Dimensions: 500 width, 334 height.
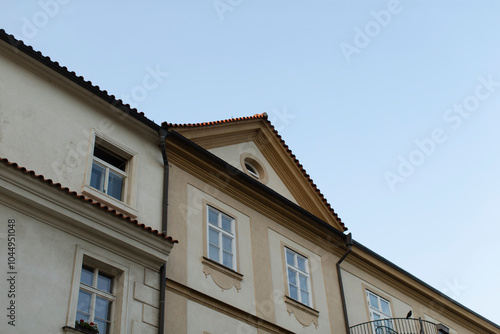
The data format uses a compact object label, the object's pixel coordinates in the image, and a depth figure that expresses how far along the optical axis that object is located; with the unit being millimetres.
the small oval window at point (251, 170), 18531
